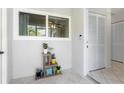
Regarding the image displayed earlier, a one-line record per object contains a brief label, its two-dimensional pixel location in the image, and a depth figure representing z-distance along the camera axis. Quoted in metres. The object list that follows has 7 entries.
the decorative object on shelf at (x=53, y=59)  2.44
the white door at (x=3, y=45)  1.54
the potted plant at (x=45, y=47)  2.35
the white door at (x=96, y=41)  2.69
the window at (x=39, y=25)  2.21
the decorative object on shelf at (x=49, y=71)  2.36
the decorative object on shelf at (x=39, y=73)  2.25
